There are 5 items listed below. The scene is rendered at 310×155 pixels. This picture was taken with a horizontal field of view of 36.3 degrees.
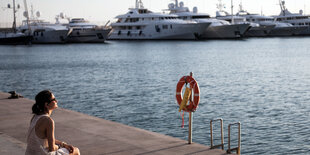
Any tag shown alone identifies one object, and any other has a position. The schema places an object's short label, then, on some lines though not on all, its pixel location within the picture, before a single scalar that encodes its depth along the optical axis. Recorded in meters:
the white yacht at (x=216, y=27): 108.62
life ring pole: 9.32
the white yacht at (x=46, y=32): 100.56
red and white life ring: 9.20
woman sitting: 5.44
